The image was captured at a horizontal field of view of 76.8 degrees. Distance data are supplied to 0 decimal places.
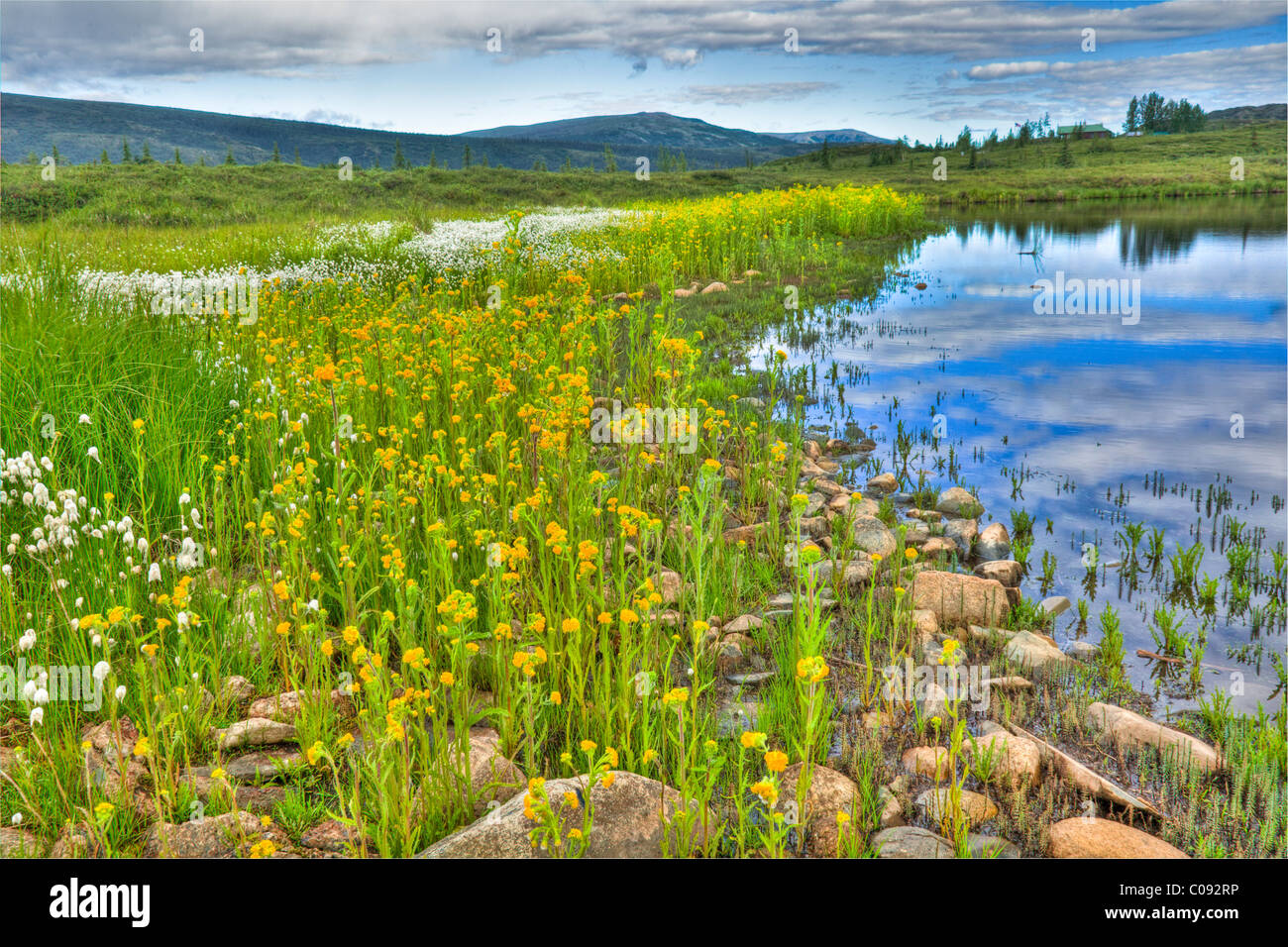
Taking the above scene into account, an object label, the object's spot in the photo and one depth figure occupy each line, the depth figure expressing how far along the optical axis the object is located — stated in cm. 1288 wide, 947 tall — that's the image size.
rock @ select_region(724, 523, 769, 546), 558
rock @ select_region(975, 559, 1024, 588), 532
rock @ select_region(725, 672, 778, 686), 406
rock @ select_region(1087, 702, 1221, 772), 343
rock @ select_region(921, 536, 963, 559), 573
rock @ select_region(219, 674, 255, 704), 357
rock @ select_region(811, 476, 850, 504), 668
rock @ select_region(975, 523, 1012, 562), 580
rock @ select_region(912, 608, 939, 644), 452
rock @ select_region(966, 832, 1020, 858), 287
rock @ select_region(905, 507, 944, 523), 638
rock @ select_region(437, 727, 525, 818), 304
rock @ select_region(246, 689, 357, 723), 348
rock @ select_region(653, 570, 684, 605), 459
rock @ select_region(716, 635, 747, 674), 421
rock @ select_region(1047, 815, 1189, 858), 283
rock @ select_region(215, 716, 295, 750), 329
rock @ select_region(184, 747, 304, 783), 318
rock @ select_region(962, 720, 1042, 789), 329
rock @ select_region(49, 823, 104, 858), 270
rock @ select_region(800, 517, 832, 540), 588
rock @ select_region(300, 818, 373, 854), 282
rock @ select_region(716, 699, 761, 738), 364
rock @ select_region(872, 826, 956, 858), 281
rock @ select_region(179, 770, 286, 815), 300
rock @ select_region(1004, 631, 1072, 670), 423
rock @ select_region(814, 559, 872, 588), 508
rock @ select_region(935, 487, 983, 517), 658
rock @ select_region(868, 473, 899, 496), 709
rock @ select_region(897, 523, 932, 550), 591
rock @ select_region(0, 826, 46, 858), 268
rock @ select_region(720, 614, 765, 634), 444
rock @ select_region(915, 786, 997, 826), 312
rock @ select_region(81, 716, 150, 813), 293
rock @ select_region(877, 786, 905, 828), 310
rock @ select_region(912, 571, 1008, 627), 474
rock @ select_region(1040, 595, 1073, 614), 500
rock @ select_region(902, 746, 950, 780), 333
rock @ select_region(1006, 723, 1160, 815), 317
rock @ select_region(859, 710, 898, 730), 365
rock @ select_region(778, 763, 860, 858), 296
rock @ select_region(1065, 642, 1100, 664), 445
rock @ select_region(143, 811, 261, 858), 275
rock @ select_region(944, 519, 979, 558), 595
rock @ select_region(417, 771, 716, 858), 261
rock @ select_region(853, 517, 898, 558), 561
